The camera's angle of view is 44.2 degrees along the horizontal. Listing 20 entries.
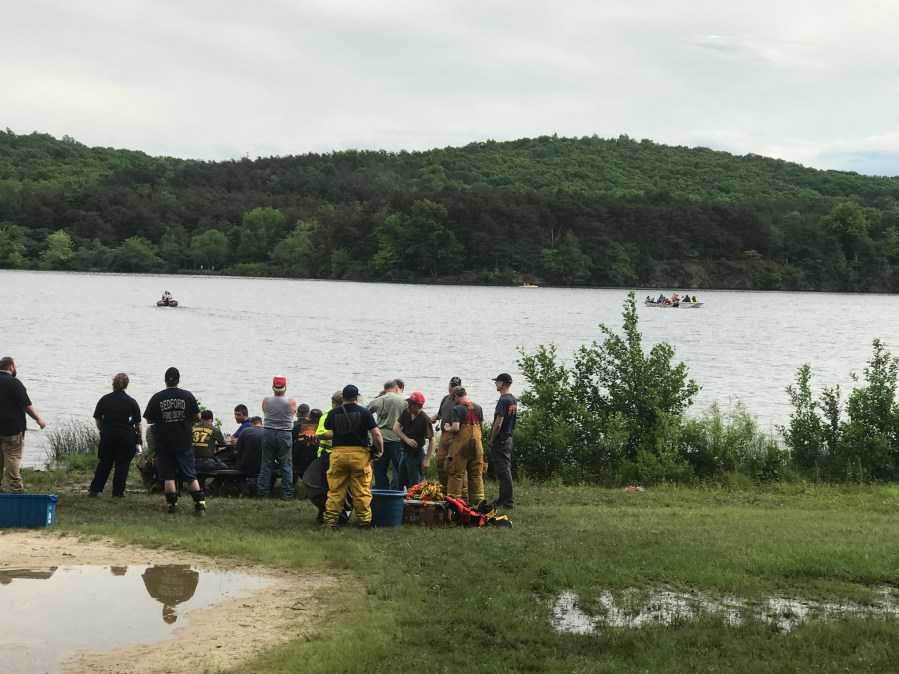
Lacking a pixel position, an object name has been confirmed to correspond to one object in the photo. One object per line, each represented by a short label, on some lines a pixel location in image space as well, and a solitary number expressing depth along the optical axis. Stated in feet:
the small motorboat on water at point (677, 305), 337.93
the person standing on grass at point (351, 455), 42.14
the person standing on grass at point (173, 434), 45.55
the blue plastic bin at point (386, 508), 43.39
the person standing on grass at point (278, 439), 51.34
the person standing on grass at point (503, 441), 50.34
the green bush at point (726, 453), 68.59
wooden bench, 53.01
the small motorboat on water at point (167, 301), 276.21
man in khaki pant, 47.29
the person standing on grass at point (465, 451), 49.90
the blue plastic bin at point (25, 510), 40.12
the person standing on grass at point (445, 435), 50.60
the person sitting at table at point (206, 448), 53.16
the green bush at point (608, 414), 67.26
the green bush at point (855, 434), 69.31
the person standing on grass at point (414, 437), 50.37
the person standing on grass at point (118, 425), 48.75
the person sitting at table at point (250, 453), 53.57
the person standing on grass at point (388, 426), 50.47
